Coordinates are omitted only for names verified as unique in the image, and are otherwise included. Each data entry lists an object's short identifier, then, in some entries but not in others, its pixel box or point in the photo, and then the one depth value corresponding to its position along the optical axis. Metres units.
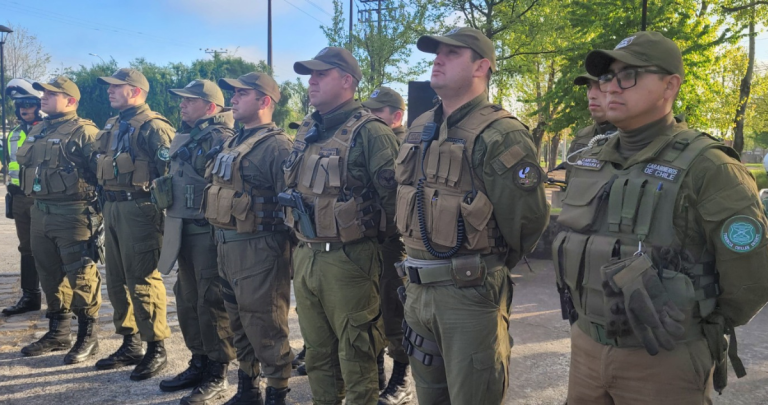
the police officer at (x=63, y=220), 4.90
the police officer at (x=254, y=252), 3.71
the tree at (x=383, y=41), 15.25
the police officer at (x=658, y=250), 1.89
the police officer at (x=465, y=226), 2.52
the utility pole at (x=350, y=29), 16.50
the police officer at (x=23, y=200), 5.96
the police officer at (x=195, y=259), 4.15
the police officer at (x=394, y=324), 4.02
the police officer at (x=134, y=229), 4.52
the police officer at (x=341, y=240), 3.19
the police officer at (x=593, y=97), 2.30
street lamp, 19.48
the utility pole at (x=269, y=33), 21.20
